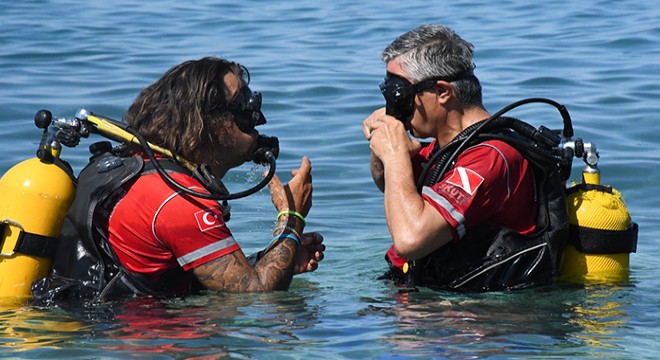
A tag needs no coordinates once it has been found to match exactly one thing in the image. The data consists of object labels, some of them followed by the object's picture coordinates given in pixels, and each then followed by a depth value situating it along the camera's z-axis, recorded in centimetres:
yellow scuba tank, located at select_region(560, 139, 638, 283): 1116
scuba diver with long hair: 1016
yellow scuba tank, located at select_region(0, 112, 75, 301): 1024
